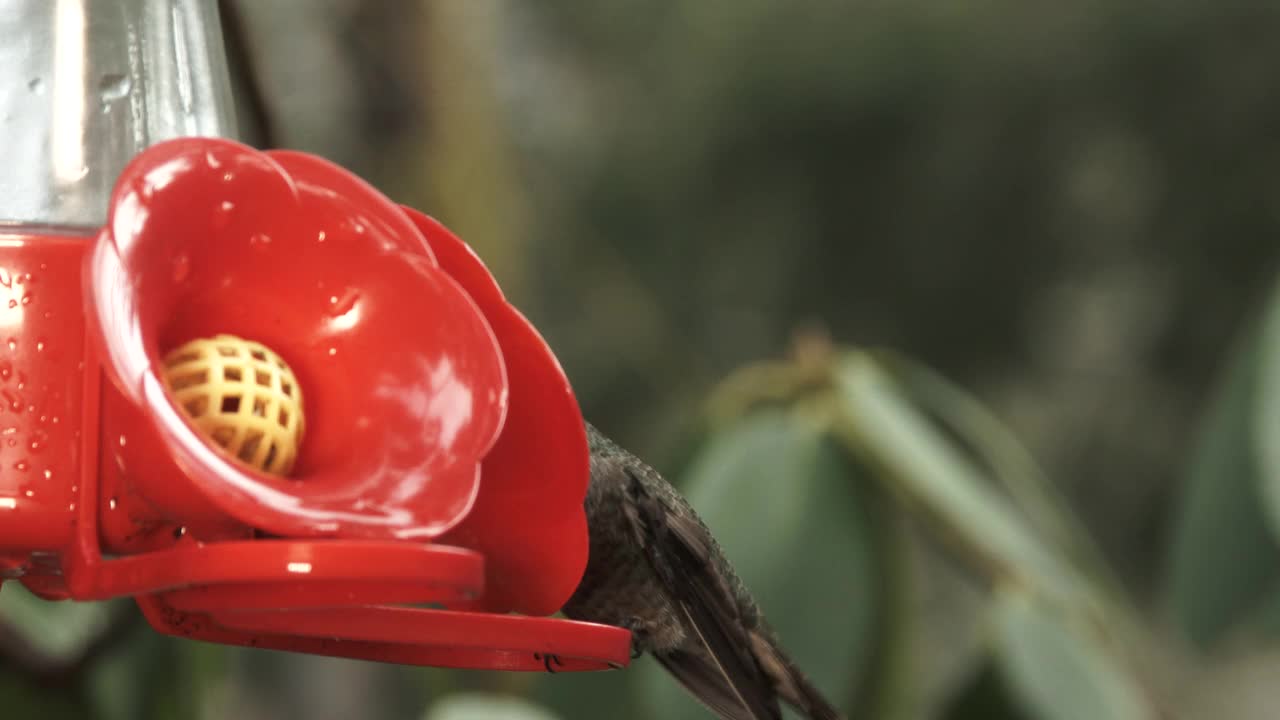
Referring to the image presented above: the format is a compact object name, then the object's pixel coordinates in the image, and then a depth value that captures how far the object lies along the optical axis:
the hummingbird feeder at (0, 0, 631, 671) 2.30
